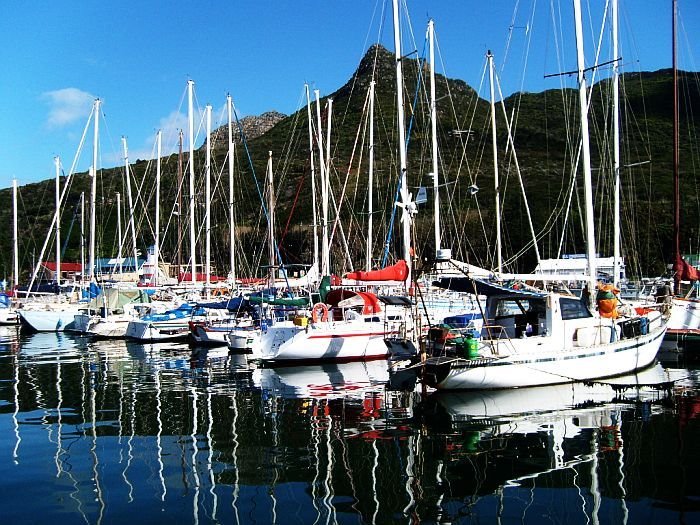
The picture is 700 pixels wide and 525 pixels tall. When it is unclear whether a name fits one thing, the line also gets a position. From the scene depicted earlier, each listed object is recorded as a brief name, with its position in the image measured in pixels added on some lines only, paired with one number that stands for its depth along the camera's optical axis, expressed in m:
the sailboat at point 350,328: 25.97
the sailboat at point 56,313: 48.41
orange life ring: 28.16
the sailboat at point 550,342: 18.77
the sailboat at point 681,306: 28.45
